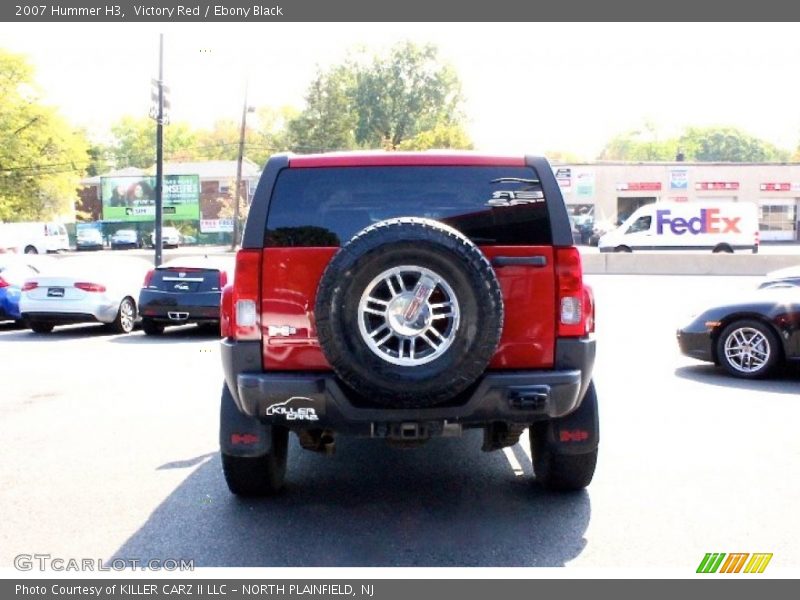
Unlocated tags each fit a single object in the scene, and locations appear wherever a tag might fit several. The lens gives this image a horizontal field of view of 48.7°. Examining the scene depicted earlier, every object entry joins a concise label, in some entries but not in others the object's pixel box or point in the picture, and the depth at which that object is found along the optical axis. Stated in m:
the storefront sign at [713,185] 57.91
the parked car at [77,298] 15.01
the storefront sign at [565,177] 56.97
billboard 65.50
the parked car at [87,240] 60.53
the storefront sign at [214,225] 65.75
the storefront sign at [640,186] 58.18
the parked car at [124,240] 61.91
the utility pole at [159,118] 23.70
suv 4.40
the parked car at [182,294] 14.34
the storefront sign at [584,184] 58.16
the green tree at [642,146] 123.88
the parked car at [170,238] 60.44
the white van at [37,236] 47.96
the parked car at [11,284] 16.20
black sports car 9.43
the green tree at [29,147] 52.00
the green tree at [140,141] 111.94
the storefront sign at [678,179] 57.84
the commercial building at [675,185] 57.75
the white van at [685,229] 37.78
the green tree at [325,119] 78.50
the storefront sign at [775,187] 57.66
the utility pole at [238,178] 43.38
